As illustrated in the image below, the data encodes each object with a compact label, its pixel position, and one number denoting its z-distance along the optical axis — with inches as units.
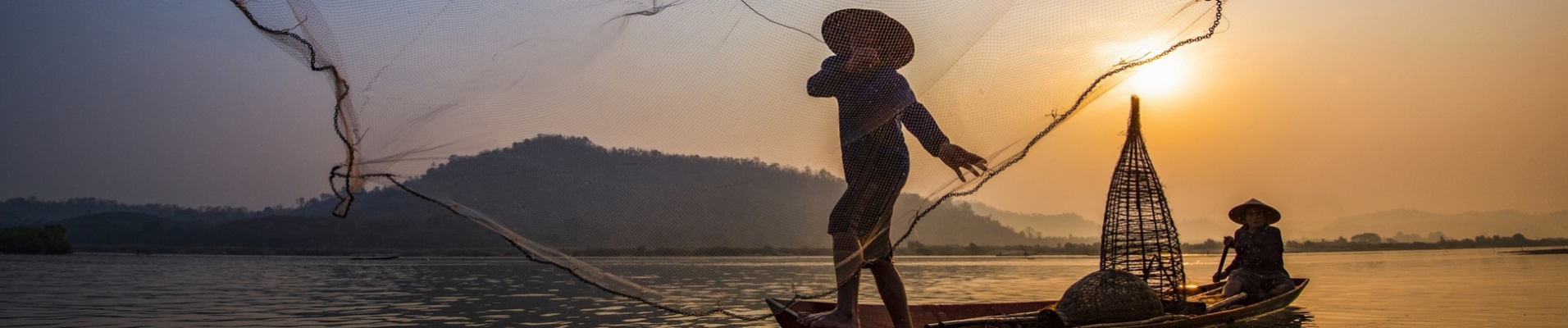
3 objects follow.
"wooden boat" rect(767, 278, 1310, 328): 224.8
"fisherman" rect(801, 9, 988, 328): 176.2
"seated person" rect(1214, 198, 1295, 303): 419.8
